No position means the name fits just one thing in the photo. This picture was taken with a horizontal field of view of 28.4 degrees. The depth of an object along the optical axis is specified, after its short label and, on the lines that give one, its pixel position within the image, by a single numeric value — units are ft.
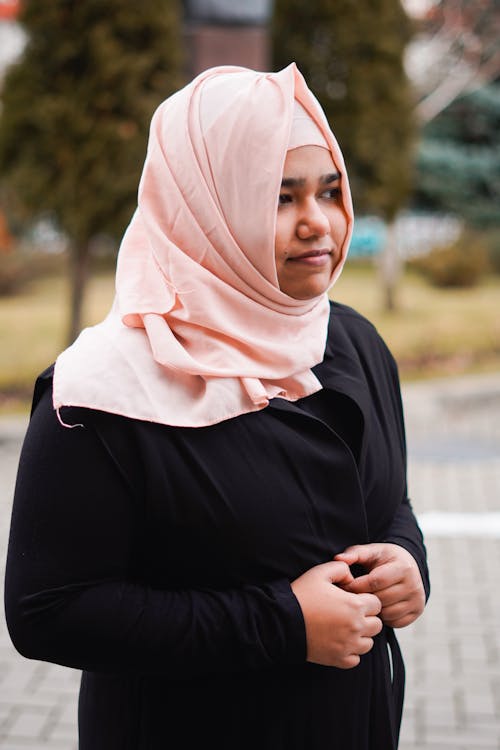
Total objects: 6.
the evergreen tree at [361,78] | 37.37
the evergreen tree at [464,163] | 61.36
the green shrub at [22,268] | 49.62
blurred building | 27.14
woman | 5.35
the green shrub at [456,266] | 55.16
